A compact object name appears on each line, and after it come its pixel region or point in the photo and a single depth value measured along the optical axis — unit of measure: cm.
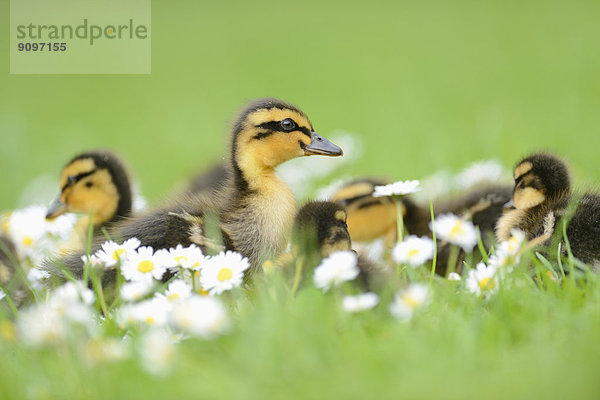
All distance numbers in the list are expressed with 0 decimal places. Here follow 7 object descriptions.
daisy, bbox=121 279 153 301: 466
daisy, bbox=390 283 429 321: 419
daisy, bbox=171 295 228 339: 379
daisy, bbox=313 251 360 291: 449
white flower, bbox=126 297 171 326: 445
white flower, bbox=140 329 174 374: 363
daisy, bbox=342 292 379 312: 429
